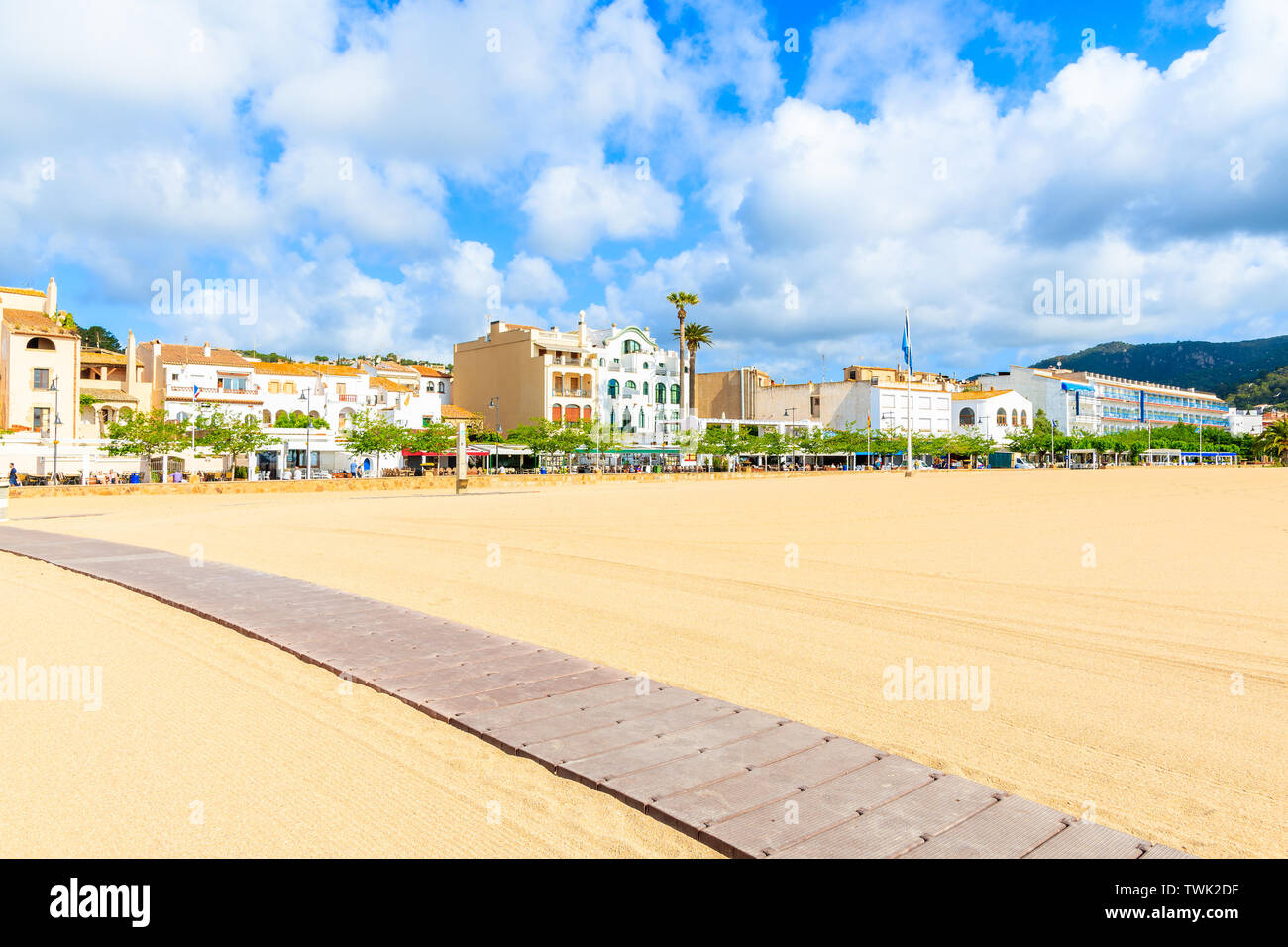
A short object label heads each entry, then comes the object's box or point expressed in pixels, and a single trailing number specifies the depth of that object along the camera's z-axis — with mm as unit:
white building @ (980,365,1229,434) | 121812
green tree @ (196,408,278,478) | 40094
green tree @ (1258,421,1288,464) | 119000
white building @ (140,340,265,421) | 56156
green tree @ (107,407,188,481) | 38875
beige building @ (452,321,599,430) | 68938
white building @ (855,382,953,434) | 96000
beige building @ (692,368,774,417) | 96625
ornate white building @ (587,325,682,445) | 73125
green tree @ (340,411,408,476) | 47938
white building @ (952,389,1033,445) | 108438
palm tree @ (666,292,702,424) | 72938
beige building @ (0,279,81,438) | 47188
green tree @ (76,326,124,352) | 101162
